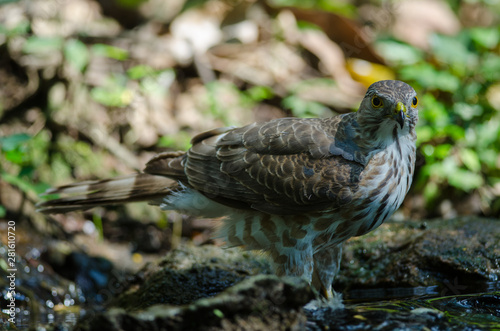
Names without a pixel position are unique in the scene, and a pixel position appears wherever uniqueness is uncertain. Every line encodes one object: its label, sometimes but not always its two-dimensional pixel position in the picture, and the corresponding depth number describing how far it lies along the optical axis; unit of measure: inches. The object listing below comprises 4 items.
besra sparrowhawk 298.4
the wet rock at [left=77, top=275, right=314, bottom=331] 207.5
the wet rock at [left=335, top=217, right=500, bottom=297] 335.6
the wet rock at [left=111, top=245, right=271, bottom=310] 332.2
